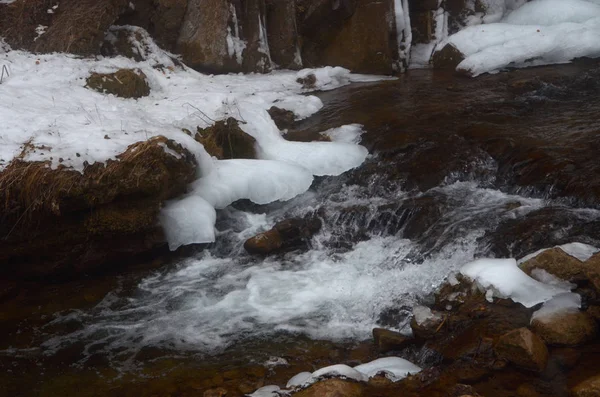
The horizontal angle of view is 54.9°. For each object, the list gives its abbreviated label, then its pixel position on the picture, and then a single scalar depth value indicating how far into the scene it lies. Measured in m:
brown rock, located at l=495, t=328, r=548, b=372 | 3.47
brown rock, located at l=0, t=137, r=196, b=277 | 5.21
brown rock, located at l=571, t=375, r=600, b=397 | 3.06
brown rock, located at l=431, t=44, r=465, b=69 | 10.72
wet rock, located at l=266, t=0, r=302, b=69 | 11.09
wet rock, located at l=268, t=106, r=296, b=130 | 8.47
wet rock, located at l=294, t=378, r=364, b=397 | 3.40
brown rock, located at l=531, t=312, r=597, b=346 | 3.62
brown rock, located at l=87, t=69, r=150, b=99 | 8.12
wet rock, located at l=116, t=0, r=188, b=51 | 10.52
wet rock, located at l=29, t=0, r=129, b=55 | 8.99
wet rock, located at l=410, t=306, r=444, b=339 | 4.16
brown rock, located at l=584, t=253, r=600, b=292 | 3.83
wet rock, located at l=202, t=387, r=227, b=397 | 3.80
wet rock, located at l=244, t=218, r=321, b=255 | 5.90
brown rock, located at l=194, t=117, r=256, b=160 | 7.04
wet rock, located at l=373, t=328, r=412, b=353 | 4.19
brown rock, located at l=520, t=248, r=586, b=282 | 4.08
